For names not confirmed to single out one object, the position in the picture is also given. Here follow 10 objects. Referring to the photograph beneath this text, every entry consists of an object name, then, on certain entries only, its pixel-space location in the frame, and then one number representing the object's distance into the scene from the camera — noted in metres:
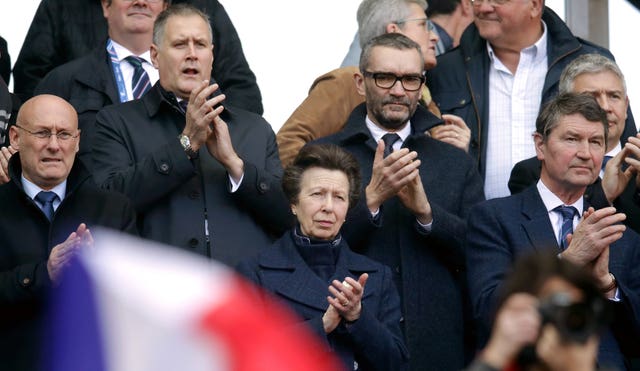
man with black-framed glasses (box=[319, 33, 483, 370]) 12.90
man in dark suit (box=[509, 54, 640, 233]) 13.52
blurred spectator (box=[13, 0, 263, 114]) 15.87
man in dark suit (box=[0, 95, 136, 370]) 11.52
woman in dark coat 11.12
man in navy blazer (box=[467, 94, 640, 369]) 11.81
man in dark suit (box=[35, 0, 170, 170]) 14.52
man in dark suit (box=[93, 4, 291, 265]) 12.41
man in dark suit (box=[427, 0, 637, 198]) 14.70
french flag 3.99
